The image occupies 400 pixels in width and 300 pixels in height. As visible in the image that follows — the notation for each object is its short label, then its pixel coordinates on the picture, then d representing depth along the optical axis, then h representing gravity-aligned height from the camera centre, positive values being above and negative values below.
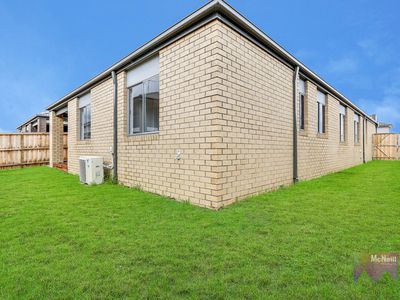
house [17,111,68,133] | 18.48 +2.27
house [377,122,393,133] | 28.97 +2.56
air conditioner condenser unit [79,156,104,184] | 7.54 -0.66
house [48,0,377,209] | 4.52 +0.91
